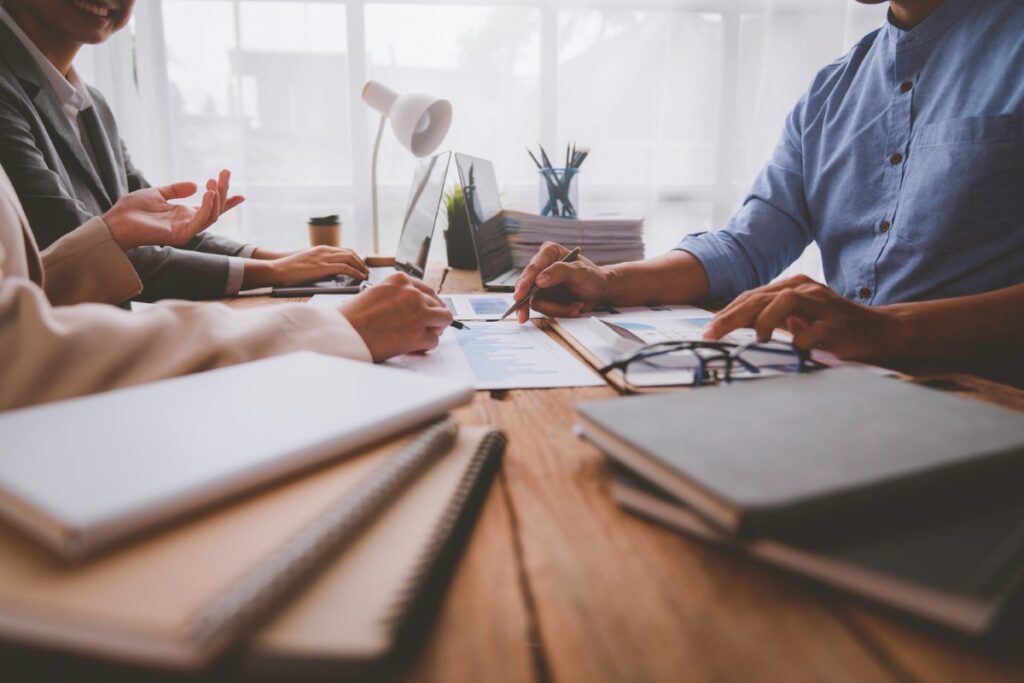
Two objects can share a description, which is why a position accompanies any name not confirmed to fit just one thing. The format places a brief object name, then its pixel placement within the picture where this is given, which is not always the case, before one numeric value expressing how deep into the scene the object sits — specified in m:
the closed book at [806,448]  0.31
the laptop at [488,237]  1.45
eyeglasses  0.60
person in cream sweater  0.46
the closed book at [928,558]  0.27
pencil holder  1.78
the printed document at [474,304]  1.08
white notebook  0.27
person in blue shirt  1.07
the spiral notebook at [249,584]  0.23
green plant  1.84
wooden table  0.27
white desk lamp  1.82
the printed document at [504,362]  0.69
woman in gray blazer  1.32
